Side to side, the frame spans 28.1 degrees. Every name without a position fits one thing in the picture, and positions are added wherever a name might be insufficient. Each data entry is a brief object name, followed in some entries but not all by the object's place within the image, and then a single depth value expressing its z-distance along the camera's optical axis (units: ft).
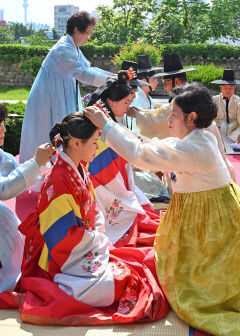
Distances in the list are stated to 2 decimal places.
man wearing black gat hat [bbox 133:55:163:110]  17.51
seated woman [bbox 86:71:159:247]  10.85
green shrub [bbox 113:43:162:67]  44.60
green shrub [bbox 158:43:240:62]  67.46
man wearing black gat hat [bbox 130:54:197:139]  11.63
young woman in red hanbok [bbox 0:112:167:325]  7.54
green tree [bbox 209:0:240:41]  82.84
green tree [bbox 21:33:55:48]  86.07
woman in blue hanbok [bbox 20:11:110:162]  13.99
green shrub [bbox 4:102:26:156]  21.27
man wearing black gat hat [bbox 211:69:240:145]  22.95
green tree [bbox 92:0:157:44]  79.15
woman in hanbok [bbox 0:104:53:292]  8.20
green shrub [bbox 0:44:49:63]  68.49
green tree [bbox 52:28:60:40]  137.84
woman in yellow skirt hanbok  7.50
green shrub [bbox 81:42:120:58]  68.23
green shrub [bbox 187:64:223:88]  38.27
